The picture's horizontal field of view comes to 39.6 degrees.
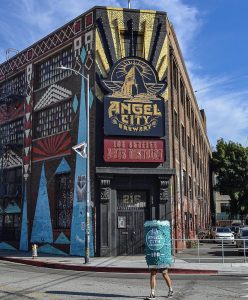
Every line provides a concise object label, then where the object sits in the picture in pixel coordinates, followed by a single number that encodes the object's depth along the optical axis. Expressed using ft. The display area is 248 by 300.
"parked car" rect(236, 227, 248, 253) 61.48
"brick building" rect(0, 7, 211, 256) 60.48
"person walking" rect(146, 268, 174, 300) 27.33
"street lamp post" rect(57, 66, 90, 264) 50.88
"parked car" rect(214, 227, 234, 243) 95.59
